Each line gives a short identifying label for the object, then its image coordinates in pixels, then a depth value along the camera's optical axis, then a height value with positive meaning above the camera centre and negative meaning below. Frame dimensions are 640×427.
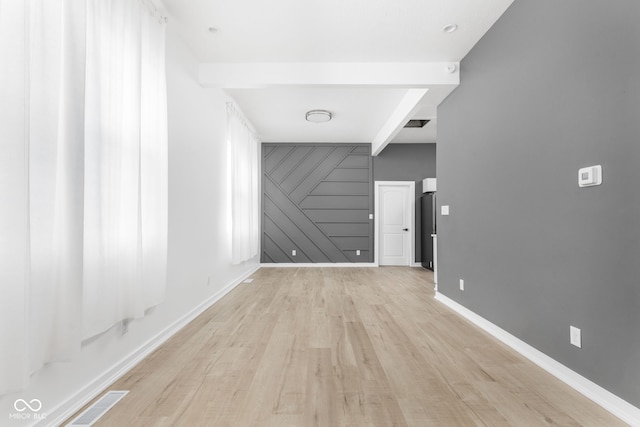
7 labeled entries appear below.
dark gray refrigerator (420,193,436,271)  6.59 -0.19
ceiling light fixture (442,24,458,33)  2.87 +1.81
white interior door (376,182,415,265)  7.32 -0.09
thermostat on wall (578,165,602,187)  1.73 +0.24
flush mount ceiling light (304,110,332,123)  5.04 +1.73
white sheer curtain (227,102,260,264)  4.46 +0.55
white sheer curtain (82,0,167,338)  1.70 +0.35
